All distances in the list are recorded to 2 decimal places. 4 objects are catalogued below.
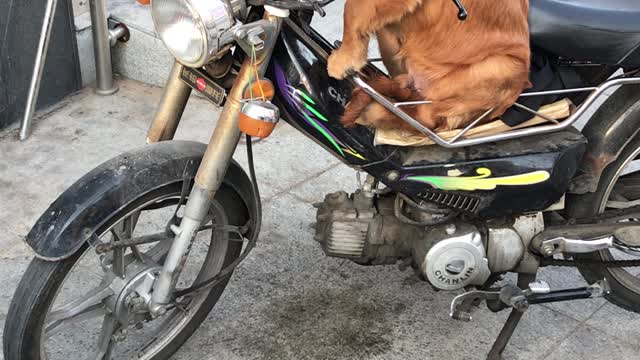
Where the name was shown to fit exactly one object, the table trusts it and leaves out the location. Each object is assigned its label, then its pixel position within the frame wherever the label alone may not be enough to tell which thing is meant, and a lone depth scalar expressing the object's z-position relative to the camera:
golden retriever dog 2.06
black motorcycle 2.13
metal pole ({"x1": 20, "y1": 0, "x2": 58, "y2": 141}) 3.77
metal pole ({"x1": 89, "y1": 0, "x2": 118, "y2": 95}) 4.09
